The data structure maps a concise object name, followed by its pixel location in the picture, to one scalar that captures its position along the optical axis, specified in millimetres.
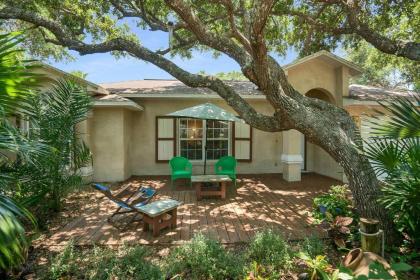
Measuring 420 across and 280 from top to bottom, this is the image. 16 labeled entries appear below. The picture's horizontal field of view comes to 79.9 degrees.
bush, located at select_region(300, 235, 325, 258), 3949
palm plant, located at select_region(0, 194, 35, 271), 1714
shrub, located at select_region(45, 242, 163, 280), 3422
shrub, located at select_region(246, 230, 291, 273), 3639
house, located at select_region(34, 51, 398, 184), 9047
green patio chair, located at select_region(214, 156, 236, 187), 8706
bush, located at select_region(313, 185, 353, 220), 5043
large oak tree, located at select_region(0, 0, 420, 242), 4543
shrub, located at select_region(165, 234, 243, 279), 3449
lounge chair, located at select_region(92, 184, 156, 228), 4746
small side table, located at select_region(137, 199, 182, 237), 4727
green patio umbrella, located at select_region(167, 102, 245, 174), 7266
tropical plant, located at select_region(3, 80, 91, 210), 4844
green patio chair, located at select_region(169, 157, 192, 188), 8562
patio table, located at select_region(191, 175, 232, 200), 7094
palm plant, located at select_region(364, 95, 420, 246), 3170
